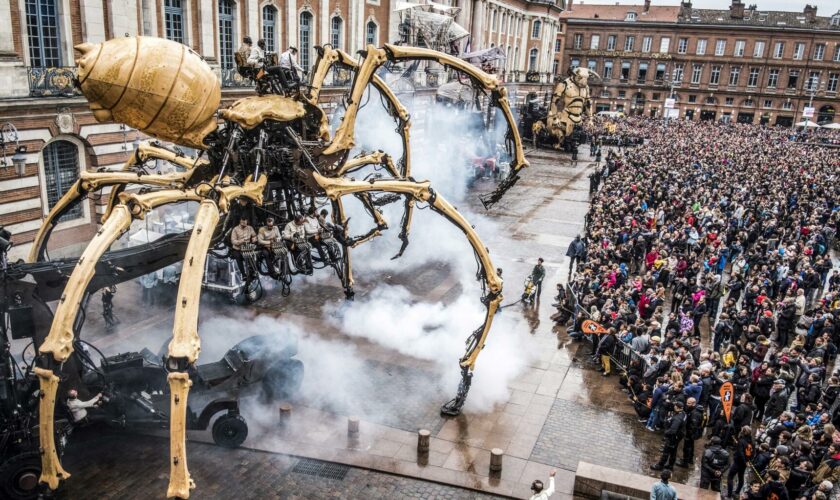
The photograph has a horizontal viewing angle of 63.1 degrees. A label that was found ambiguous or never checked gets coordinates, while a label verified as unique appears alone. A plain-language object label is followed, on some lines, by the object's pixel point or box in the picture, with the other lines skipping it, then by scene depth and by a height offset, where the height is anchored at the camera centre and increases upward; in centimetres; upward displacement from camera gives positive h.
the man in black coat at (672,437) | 1288 -657
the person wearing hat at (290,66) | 1283 -23
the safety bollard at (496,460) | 1264 -702
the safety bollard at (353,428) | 1342 -700
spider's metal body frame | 884 -211
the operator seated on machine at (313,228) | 1313 -321
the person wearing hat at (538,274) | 2158 -625
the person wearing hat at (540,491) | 1026 -633
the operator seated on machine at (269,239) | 1221 -322
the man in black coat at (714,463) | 1212 -656
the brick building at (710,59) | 8931 +267
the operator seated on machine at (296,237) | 1282 -331
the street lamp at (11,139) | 1973 -291
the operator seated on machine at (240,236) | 1198 -315
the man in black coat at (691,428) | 1309 -646
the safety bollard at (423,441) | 1301 -695
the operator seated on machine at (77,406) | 1098 -570
